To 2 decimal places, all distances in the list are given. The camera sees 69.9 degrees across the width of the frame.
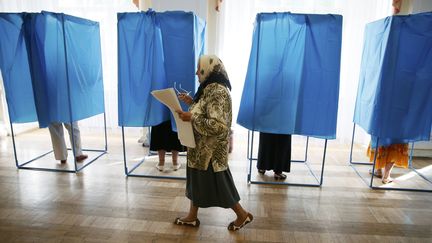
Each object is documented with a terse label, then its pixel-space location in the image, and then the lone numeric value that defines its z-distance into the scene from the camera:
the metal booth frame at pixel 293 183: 2.97
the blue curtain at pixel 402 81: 2.53
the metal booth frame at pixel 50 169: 3.17
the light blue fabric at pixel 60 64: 2.75
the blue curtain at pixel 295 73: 2.50
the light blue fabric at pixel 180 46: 2.61
